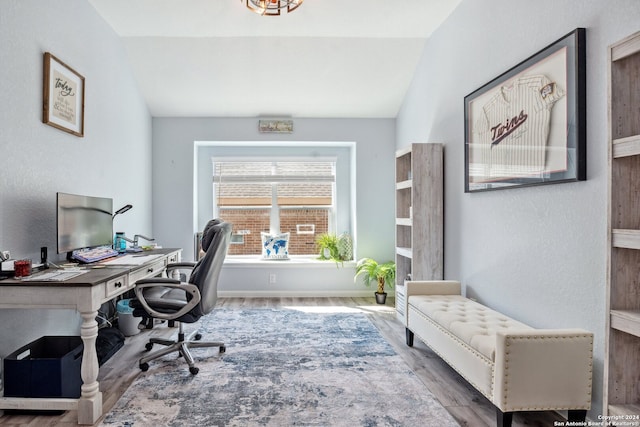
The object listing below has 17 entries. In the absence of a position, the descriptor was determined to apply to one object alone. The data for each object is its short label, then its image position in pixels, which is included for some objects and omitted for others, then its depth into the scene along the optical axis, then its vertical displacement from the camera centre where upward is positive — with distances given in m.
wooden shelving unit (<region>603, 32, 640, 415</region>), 1.56 -0.09
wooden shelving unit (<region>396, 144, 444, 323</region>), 3.73 +0.04
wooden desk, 2.08 -0.47
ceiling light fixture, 2.60 +1.38
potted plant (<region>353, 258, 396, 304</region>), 4.89 -0.70
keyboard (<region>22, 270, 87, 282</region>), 2.14 -0.34
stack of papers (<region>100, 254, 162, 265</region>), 2.87 -0.34
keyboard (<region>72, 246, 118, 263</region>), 2.88 -0.30
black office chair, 2.74 -0.57
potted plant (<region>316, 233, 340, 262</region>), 5.36 -0.42
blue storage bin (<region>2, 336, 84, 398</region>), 2.20 -0.89
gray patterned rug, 2.16 -1.08
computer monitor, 2.73 -0.05
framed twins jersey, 2.07 +0.58
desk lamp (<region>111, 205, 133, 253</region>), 3.66 -0.25
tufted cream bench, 1.91 -0.74
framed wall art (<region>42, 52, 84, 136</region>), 2.79 +0.88
